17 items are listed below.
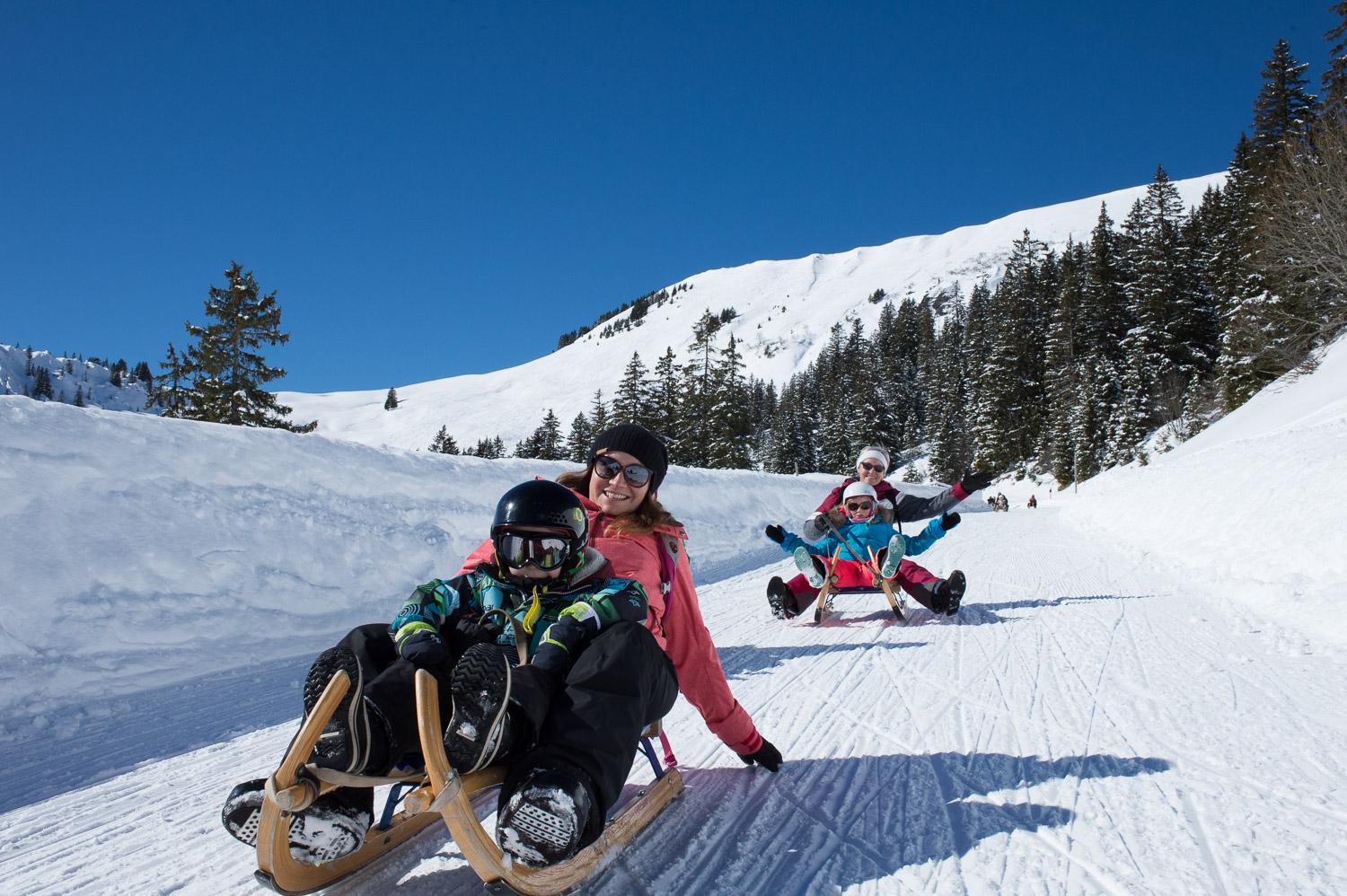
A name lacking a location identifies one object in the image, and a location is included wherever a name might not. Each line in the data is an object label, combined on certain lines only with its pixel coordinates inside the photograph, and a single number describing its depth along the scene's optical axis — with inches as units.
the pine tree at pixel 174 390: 933.2
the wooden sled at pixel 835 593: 237.0
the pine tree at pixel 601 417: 1561.3
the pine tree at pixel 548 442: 2014.0
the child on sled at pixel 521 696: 63.9
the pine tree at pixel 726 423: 1523.1
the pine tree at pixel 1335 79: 859.4
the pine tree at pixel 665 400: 1535.4
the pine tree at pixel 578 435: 1850.8
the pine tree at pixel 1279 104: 1290.6
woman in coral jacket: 106.9
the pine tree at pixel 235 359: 932.6
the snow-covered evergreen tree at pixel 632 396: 1507.1
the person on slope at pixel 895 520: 234.1
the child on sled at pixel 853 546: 246.2
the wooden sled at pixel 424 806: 60.1
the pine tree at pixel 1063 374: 1656.0
